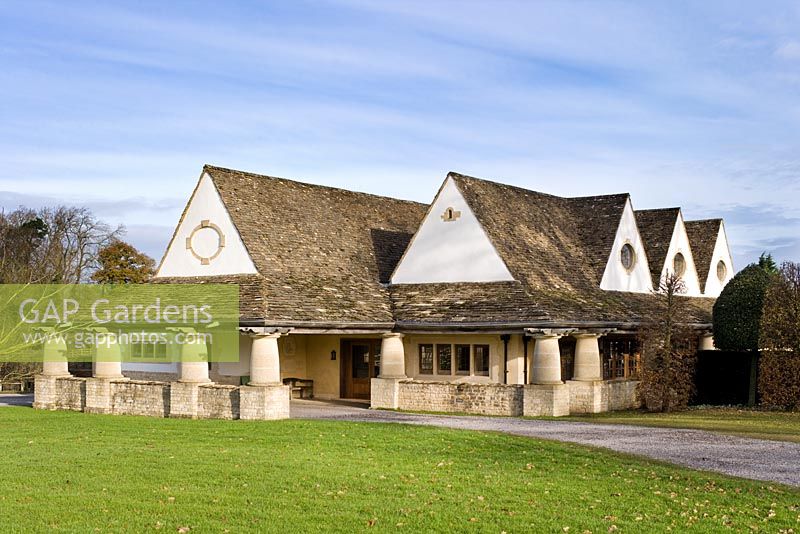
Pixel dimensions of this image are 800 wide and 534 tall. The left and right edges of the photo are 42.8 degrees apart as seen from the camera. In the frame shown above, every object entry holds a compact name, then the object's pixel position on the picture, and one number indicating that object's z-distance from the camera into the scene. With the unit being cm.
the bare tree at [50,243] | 6074
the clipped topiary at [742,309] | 3161
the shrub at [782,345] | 2945
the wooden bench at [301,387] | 3406
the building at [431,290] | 2831
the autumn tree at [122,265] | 5816
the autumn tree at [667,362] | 2962
